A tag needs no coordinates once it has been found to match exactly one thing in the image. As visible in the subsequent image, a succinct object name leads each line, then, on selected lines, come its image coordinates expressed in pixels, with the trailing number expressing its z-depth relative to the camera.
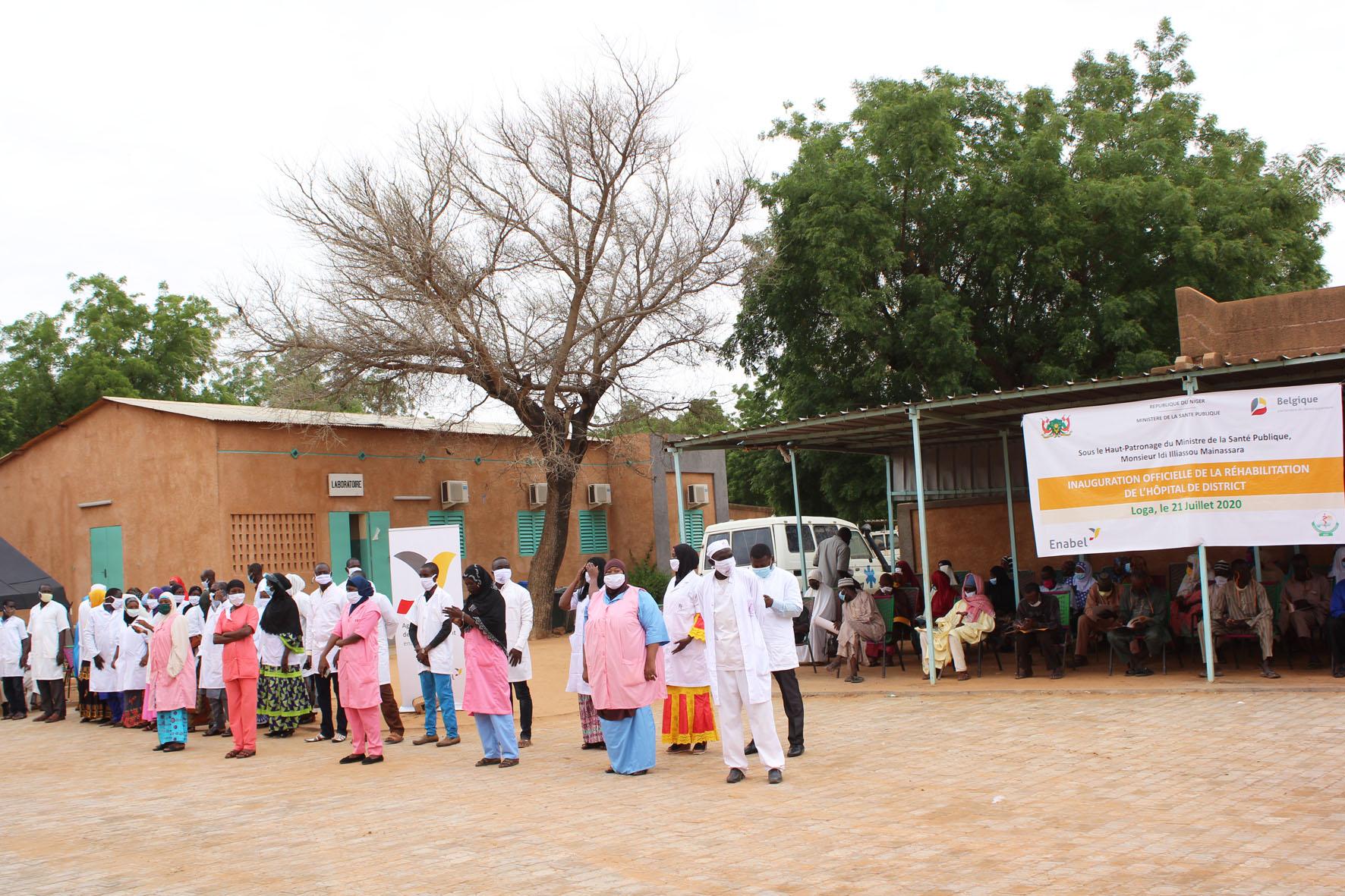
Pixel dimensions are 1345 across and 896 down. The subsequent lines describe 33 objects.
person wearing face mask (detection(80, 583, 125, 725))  14.19
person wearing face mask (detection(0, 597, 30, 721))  16.00
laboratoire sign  21.75
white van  16.89
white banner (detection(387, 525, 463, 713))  12.38
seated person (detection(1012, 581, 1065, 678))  12.45
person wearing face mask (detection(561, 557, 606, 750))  10.32
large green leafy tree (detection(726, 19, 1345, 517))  21.39
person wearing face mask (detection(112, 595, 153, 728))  13.96
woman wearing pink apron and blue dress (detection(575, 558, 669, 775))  8.66
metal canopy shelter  11.09
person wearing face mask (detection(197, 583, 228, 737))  12.52
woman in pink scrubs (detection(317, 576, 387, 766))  10.17
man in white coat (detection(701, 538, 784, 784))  8.26
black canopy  17.08
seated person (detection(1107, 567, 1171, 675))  12.12
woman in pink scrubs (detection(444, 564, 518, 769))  9.45
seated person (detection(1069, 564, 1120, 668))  12.59
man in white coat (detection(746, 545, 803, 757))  8.76
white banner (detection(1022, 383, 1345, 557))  10.45
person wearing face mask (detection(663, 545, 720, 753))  9.16
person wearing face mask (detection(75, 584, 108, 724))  14.75
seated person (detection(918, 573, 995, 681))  12.96
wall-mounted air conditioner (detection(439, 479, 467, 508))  23.78
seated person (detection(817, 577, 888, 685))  13.55
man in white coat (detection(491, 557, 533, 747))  10.35
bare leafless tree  21.61
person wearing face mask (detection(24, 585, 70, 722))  15.78
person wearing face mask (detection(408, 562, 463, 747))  10.93
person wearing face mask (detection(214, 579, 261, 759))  11.08
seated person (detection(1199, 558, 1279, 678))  11.19
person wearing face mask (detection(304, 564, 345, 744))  11.73
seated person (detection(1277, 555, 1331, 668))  11.52
